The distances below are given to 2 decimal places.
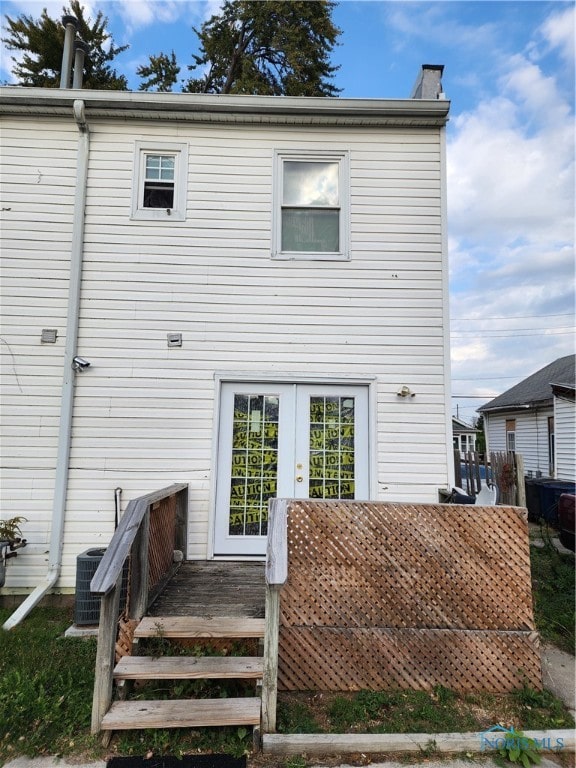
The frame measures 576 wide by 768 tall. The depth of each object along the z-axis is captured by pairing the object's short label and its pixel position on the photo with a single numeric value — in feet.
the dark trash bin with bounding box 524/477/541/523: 32.86
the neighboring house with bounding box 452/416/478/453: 88.22
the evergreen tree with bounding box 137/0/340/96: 36.63
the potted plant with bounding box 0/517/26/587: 14.29
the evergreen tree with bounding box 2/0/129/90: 34.83
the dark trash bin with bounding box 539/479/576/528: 31.01
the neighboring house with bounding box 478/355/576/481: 41.50
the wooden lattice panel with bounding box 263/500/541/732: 10.21
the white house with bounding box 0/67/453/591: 15.66
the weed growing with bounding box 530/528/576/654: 13.05
